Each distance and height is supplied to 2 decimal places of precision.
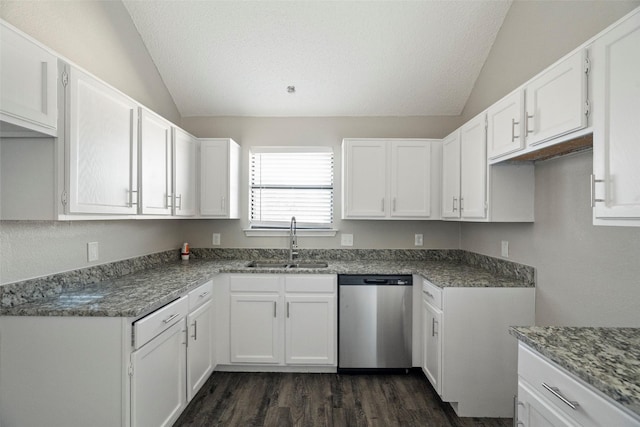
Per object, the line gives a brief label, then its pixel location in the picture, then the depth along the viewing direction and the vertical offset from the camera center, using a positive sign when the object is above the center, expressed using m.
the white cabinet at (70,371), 1.46 -0.77
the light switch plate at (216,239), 3.38 -0.31
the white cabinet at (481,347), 2.14 -0.94
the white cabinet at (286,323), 2.70 -0.97
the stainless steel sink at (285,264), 3.14 -0.54
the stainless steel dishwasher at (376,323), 2.67 -0.96
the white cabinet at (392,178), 3.02 +0.34
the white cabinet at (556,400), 0.92 -0.63
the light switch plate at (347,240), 3.37 -0.30
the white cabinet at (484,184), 2.20 +0.22
